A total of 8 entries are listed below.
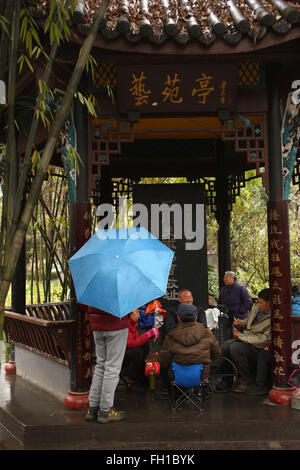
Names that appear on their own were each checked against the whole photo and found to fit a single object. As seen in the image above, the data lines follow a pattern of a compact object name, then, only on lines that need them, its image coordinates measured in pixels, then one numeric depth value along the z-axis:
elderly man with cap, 4.19
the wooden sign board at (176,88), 4.51
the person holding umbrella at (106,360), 3.93
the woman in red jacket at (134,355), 4.63
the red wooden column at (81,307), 4.53
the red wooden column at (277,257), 4.55
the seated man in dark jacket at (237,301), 6.69
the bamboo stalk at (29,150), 2.99
